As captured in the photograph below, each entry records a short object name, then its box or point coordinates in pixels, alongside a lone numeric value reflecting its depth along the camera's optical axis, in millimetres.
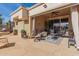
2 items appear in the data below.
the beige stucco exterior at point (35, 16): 3063
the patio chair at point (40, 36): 3167
